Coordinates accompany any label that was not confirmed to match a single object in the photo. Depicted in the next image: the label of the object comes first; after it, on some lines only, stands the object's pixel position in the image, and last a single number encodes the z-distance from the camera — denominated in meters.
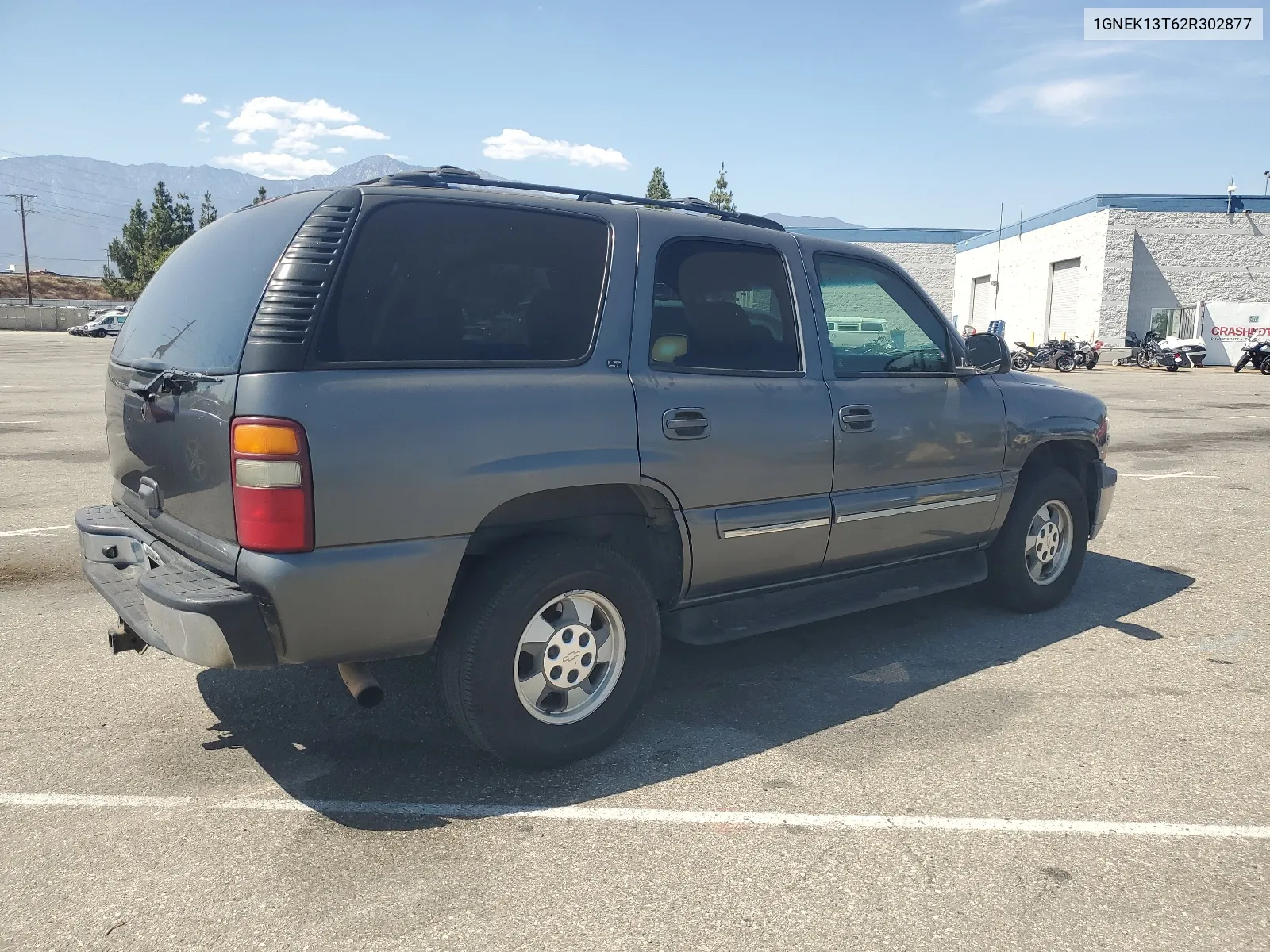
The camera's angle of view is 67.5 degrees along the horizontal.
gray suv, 2.88
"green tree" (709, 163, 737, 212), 45.56
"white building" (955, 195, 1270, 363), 34.31
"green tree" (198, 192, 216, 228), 73.62
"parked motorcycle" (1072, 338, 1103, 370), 30.70
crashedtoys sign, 33.84
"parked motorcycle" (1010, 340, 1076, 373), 30.39
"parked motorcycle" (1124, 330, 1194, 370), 30.59
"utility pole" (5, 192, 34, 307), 98.40
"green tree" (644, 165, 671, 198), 46.91
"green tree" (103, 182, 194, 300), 67.88
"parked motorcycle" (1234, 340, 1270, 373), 29.48
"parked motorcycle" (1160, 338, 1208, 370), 30.92
